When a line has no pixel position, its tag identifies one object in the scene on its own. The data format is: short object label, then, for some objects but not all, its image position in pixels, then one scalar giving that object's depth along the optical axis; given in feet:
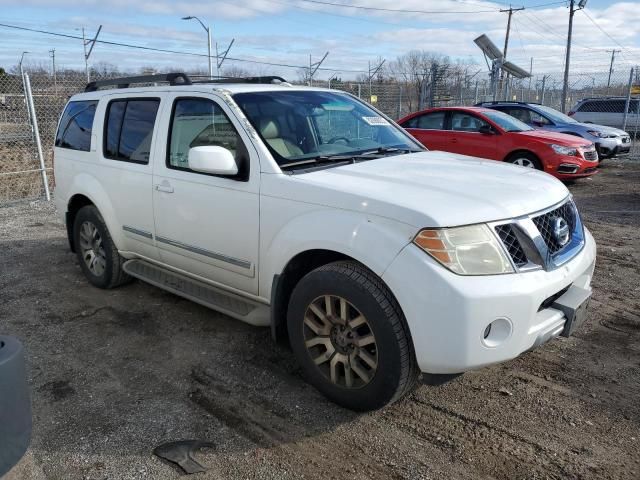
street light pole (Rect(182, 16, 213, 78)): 64.34
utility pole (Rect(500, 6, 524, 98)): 123.76
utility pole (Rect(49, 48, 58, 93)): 43.57
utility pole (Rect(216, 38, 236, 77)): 68.29
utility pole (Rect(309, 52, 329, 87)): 71.36
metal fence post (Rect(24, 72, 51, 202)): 30.50
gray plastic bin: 7.50
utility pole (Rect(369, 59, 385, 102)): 81.33
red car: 33.06
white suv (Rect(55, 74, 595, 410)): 8.59
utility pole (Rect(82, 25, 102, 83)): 58.80
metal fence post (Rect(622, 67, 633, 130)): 49.95
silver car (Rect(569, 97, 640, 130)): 63.72
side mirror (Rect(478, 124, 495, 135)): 34.56
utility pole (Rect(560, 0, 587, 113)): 68.87
